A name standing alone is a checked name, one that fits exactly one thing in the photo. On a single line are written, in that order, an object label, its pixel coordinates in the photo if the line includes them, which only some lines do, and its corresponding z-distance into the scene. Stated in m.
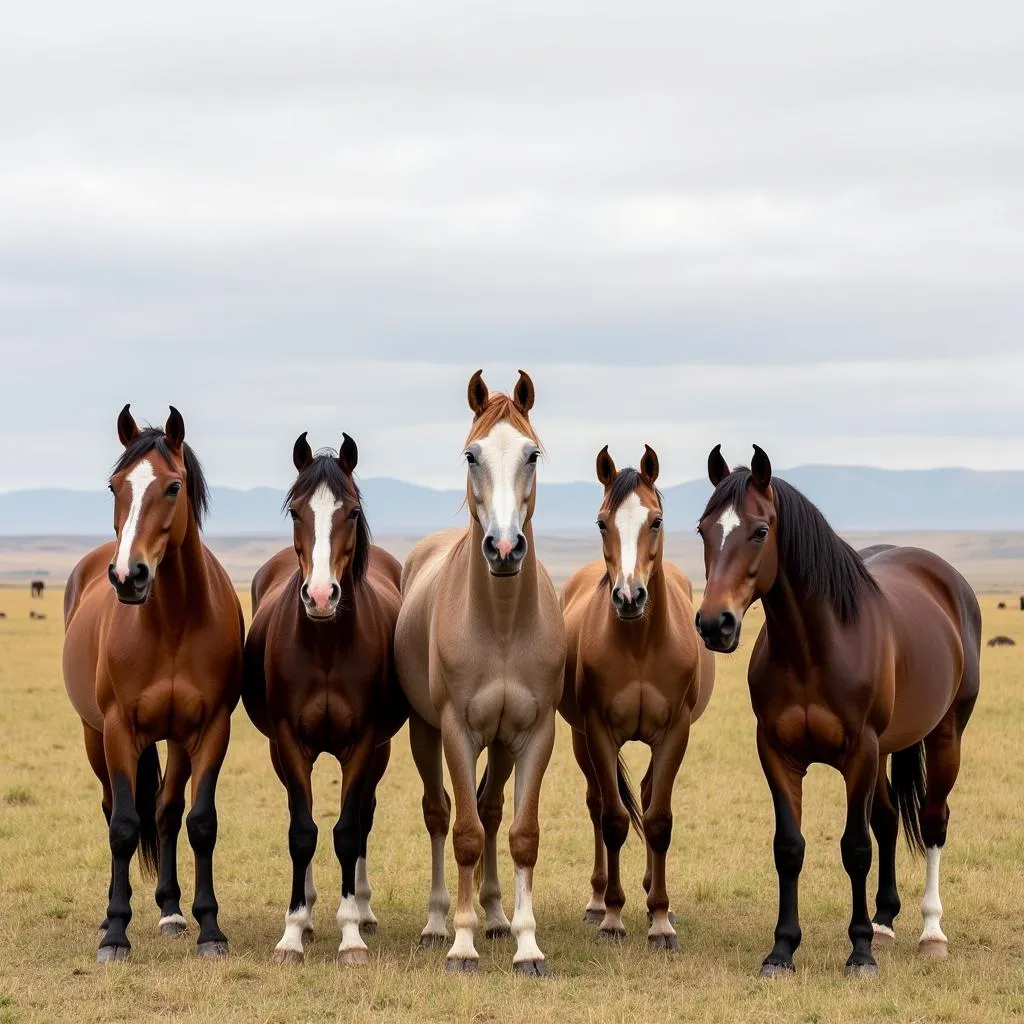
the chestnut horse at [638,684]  16.33
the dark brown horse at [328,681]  15.42
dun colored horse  15.04
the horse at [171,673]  15.69
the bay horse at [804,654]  14.77
